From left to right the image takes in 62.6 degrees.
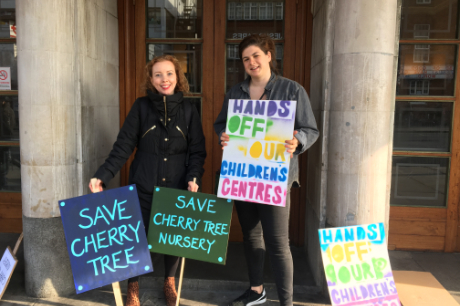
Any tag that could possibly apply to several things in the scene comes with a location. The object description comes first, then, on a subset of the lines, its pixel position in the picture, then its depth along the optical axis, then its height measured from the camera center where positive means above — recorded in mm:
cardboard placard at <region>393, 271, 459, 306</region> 2920 -1438
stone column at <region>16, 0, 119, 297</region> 2875 -131
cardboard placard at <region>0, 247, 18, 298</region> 2777 -1222
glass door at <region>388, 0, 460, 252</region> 3574 -189
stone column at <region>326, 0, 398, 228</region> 2727 +32
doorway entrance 3715 +651
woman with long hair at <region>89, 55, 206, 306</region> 2738 -254
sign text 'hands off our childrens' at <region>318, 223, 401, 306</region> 2482 -1034
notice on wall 3943 +272
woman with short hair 2531 -197
